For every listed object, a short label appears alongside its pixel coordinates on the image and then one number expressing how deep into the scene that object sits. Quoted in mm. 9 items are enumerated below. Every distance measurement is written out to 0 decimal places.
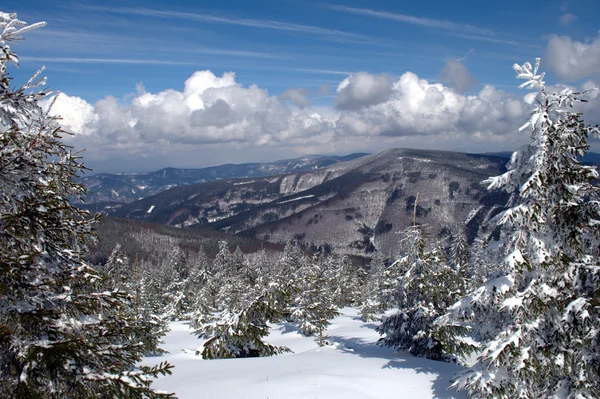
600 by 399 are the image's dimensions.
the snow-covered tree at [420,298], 19250
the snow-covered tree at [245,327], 19109
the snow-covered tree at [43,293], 4930
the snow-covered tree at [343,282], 58341
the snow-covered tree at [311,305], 34125
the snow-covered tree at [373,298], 46438
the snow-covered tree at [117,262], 39088
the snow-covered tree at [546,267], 10266
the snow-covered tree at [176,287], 56500
